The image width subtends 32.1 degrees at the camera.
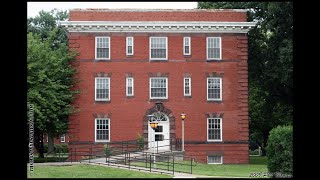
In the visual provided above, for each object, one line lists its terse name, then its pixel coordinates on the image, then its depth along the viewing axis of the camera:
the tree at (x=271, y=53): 39.49
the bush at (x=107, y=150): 34.64
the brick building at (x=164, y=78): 37.84
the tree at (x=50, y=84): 33.69
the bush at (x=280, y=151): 24.56
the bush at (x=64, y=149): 47.51
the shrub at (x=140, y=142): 36.97
